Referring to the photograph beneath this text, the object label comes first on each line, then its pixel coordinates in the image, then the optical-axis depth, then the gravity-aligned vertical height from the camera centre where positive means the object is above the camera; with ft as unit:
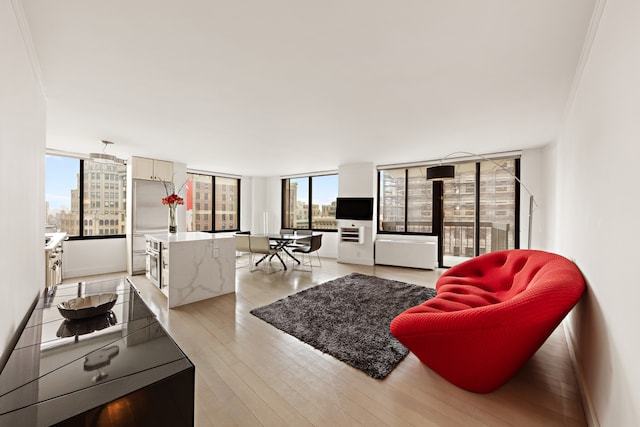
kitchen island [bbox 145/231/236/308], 11.56 -2.62
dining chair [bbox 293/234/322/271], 18.69 -2.58
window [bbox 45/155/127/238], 16.44 +0.81
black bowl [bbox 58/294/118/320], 4.59 -1.90
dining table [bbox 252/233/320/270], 18.12 -2.08
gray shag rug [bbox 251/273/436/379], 7.84 -4.21
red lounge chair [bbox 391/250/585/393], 5.42 -2.61
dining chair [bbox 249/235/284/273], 16.98 -2.17
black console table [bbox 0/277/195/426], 2.56 -1.95
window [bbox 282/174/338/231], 24.89 +1.00
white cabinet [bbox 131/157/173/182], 17.31 +2.90
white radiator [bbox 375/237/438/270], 18.92 -3.02
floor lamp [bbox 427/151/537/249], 12.26 +1.93
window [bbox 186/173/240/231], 23.38 +0.63
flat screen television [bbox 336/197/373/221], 20.90 +0.37
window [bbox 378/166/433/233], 20.15 +0.99
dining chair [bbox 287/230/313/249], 20.07 -2.35
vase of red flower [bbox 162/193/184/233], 13.26 +0.17
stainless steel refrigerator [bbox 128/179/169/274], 17.46 -0.38
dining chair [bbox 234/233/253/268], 17.62 -2.16
